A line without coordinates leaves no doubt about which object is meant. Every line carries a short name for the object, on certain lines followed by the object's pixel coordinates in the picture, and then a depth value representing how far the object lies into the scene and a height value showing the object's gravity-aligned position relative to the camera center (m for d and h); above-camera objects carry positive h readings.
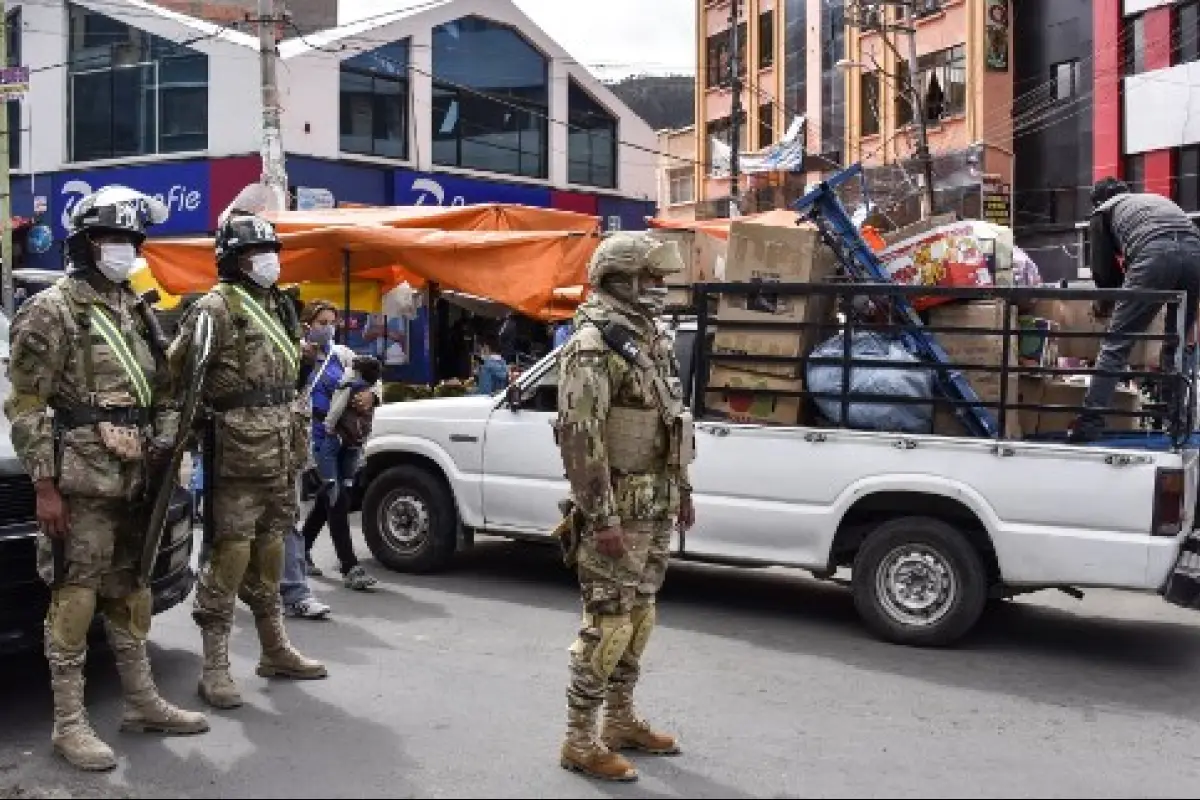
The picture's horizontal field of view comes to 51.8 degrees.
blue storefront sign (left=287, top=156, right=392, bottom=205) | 26.11 +4.25
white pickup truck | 6.14 -0.71
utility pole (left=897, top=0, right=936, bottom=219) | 25.64 +5.40
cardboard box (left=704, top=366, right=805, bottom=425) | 7.08 -0.14
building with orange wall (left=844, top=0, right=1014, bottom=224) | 32.28 +7.36
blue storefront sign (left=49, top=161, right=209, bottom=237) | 26.27 +4.05
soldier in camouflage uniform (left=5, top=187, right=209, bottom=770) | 4.55 -0.26
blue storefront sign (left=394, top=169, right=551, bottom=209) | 28.02 +4.36
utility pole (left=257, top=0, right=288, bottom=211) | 16.08 +3.43
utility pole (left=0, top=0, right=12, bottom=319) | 20.03 +2.68
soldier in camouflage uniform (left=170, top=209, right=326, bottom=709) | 5.29 -0.21
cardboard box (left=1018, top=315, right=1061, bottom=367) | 6.90 +0.17
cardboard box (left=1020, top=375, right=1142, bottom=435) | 6.57 -0.13
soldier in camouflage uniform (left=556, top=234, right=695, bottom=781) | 4.35 -0.34
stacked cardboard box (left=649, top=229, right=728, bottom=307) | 8.36 +0.84
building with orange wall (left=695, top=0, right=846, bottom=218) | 38.84 +9.83
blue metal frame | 6.75 +0.62
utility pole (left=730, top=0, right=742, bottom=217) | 30.69 +6.20
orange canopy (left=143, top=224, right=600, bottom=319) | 10.07 +1.02
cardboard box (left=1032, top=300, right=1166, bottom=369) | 6.60 +0.30
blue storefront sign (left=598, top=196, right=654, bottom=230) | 32.50 +4.46
